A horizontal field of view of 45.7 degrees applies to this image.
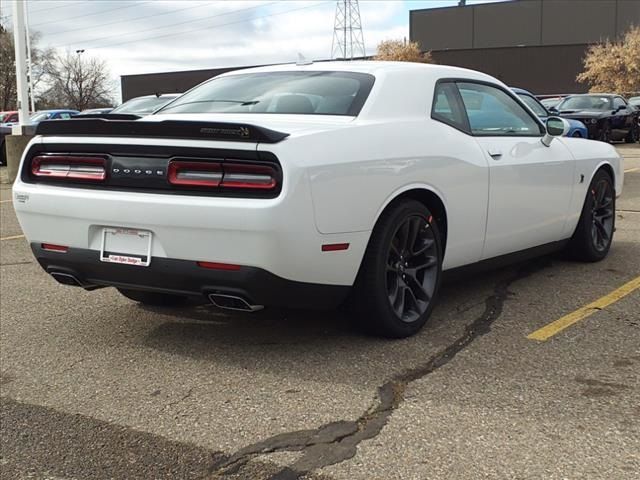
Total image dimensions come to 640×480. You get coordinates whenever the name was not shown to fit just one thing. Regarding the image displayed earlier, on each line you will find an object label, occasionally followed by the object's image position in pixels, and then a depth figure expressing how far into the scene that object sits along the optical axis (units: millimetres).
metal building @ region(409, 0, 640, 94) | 50875
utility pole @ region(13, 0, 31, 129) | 14391
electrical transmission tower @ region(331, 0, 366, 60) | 67219
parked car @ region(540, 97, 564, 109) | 22206
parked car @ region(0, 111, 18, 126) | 26909
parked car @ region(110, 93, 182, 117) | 12203
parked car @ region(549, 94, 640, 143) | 18844
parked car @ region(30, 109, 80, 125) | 21562
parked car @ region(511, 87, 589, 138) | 11844
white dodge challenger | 3486
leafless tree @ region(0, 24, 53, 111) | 62688
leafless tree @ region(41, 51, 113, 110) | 71562
